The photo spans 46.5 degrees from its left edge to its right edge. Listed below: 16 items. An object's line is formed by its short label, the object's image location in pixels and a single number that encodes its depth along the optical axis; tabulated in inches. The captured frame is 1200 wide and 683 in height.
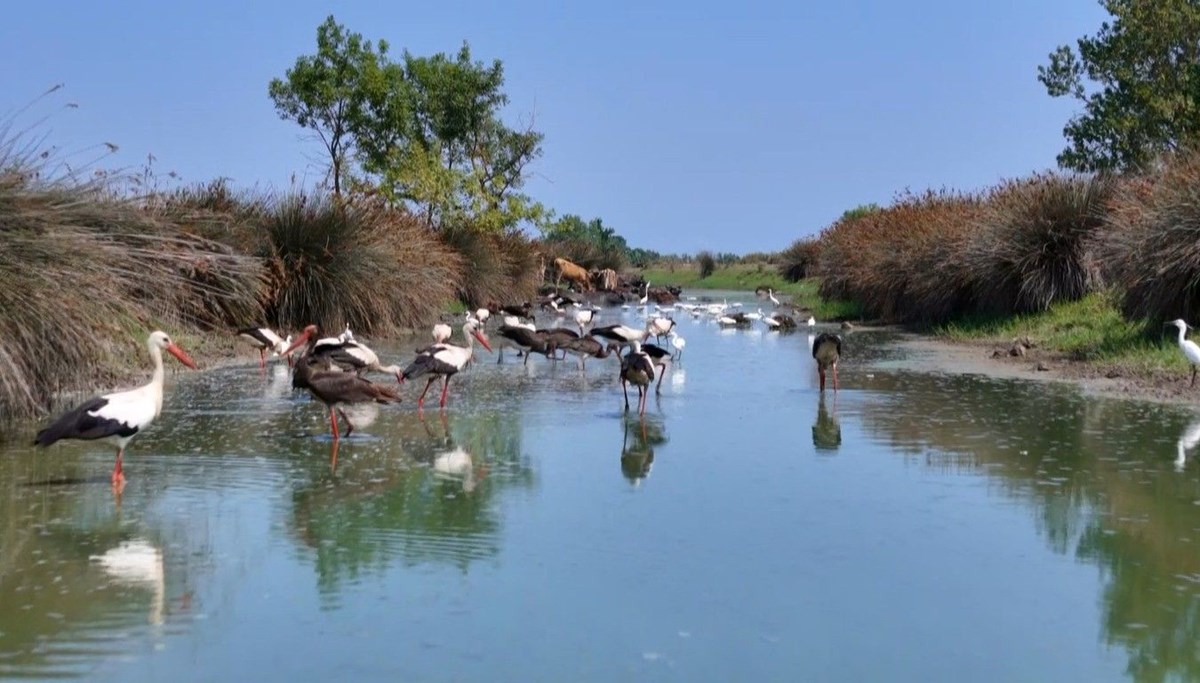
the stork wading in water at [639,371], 535.2
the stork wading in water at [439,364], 554.9
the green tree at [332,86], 1756.9
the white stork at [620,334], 806.5
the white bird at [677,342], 813.9
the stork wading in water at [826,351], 606.2
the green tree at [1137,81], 1444.4
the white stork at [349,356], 600.7
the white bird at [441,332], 763.1
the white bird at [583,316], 1017.5
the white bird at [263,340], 708.0
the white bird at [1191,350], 566.9
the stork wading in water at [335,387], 455.8
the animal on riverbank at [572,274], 2001.7
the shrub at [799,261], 2020.2
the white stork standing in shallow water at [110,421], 356.5
